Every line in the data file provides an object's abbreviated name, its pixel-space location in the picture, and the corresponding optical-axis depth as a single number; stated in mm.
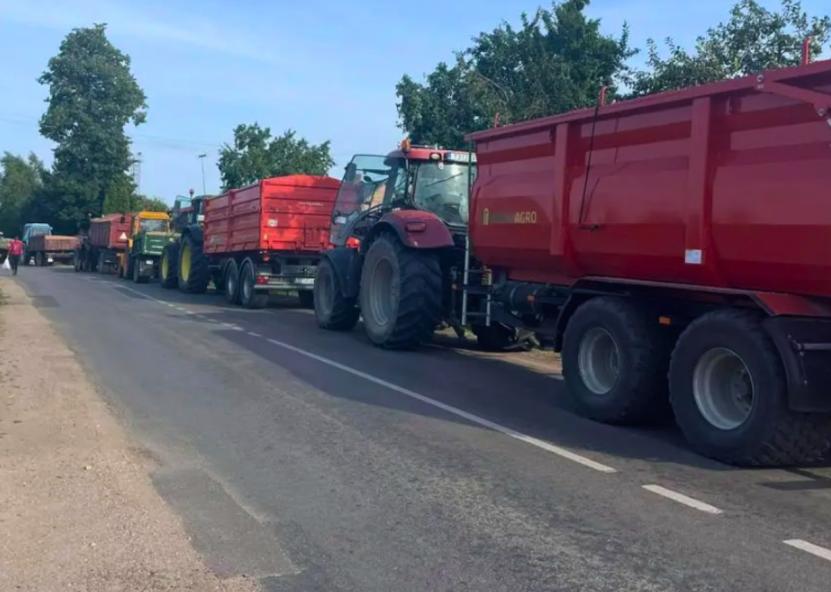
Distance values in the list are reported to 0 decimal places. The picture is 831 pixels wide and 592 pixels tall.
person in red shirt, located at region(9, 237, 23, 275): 39781
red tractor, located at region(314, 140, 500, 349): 13695
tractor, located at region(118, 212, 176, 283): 33938
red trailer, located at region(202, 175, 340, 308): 21859
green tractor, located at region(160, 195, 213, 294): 27234
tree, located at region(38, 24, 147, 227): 65312
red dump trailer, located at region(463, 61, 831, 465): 7340
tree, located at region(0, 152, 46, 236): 81500
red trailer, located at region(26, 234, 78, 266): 55781
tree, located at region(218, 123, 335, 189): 42938
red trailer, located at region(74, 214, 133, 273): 41438
